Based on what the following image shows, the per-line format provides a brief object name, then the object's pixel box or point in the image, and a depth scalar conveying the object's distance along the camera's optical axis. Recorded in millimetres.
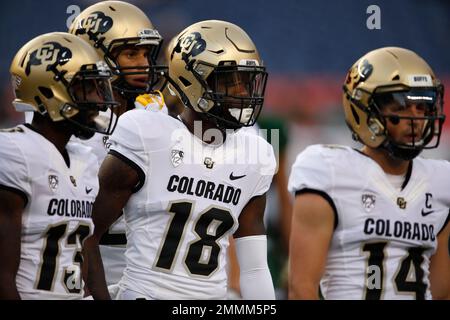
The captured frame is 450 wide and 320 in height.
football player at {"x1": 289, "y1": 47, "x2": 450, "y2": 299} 7137
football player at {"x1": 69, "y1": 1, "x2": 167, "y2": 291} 9109
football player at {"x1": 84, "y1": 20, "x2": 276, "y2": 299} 7527
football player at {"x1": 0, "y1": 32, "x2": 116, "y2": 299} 6770
